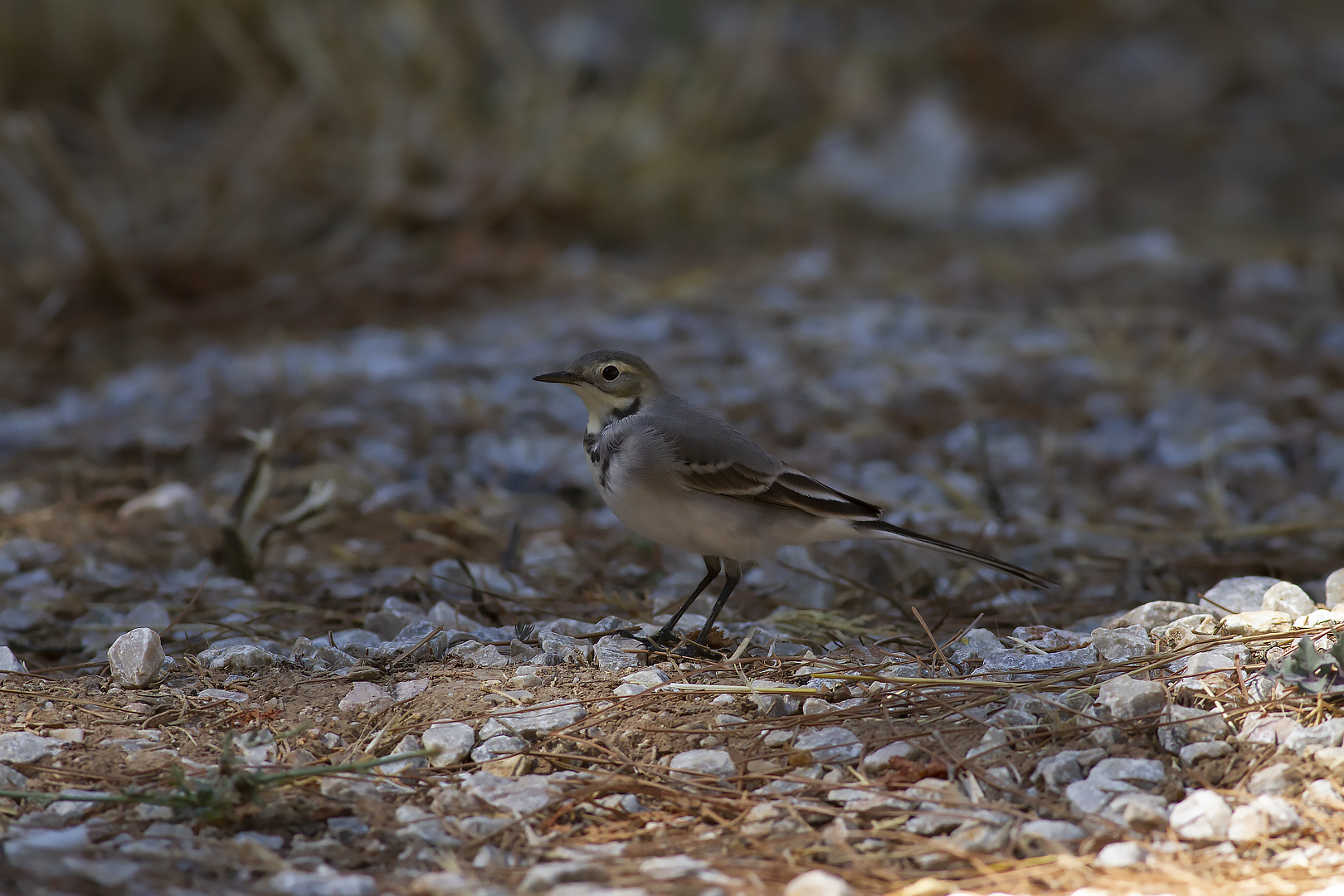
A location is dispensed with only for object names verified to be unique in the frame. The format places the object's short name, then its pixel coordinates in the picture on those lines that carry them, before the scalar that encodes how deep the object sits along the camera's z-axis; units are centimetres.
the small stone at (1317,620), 601
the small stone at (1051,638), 634
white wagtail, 711
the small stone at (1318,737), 503
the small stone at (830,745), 535
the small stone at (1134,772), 501
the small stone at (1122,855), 447
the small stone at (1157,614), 667
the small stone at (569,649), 635
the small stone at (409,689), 592
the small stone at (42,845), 437
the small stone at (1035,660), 606
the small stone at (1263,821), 464
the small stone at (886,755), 524
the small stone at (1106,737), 527
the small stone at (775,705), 573
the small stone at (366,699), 582
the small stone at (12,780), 507
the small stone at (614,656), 627
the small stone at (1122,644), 617
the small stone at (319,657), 638
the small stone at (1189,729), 522
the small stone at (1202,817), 468
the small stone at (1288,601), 661
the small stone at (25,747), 528
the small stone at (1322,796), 475
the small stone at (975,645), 629
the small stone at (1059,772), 507
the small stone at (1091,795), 487
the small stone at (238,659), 630
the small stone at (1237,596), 688
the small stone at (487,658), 632
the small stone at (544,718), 558
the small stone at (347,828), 483
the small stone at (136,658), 605
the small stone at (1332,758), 490
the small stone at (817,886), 418
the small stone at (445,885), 435
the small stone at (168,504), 910
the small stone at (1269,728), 511
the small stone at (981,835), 465
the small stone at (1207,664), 571
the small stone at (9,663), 628
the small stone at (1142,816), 474
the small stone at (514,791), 504
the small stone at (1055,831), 467
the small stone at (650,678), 599
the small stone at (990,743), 527
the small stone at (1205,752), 511
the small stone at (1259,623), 617
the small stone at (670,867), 447
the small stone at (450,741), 540
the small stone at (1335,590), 650
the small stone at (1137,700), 537
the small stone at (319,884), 431
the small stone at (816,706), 572
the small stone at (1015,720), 548
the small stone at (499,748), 542
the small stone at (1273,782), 487
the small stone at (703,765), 526
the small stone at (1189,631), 622
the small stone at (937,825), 481
